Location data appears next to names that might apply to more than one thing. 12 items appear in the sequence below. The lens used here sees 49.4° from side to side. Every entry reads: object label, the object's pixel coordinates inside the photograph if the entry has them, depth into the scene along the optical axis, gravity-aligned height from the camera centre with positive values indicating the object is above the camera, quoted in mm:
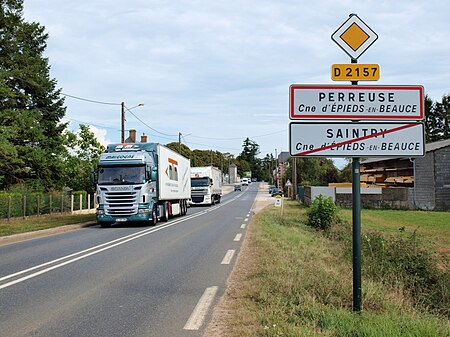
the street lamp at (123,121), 34656 +4692
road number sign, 6051 +1388
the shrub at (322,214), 21953 -1325
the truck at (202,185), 45562 +41
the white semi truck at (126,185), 21531 +47
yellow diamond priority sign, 6125 +1852
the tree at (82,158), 40812 +2381
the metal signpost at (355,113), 6078 +893
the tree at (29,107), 38062 +6918
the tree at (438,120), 76062 +10023
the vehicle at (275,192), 71662 -1019
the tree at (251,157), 191875 +11188
